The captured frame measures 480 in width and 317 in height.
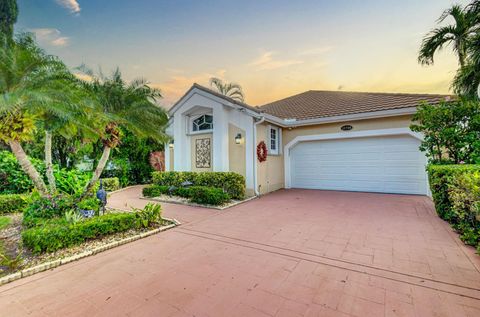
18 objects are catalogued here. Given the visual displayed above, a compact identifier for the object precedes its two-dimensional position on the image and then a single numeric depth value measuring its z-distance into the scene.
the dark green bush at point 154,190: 9.46
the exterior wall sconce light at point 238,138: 9.18
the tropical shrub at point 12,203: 7.04
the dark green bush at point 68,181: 8.84
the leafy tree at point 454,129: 5.94
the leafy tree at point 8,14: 14.16
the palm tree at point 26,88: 4.47
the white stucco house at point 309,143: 8.86
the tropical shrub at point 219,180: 8.70
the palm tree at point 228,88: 18.56
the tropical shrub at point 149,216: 5.28
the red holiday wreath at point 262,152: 9.25
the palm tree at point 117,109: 6.66
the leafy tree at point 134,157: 13.70
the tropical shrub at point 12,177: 8.24
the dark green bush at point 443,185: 4.61
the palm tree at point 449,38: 8.80
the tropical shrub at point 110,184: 11.50
